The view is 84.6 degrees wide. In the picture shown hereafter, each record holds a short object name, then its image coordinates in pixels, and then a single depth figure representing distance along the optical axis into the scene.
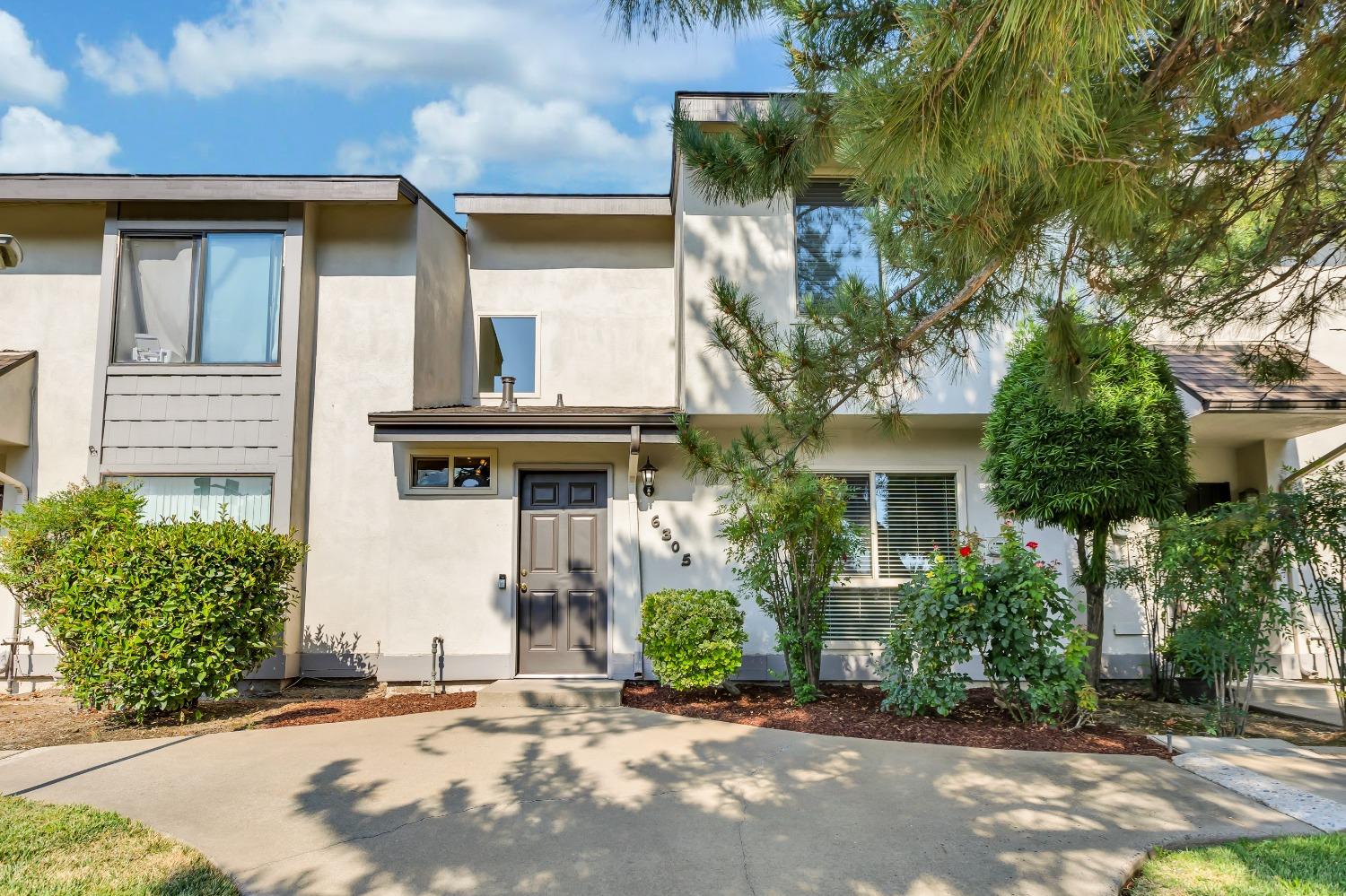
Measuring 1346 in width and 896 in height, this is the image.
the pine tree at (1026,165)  2.61
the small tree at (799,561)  6.64
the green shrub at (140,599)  6.02
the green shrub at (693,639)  6.89
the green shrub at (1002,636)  5.71
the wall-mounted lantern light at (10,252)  4.92
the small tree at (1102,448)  6.29
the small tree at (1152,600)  6.60
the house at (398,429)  7.83
